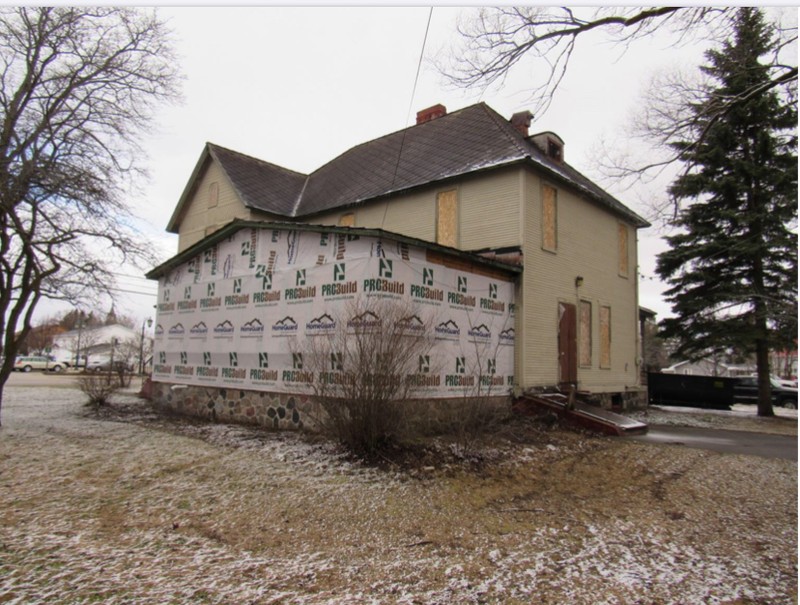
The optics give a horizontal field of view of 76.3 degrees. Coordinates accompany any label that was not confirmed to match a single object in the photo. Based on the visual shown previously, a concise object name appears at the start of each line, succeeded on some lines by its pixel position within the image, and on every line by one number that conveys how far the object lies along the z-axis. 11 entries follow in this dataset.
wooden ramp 10.66
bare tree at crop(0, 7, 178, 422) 9.44
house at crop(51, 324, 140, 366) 60.12
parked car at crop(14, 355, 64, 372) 43.97
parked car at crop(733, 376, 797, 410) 23.56
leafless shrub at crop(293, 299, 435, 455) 7.03
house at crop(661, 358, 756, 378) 61.36
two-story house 12.98
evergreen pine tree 16.80
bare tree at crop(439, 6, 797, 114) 6.22
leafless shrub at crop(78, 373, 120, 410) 13.99
